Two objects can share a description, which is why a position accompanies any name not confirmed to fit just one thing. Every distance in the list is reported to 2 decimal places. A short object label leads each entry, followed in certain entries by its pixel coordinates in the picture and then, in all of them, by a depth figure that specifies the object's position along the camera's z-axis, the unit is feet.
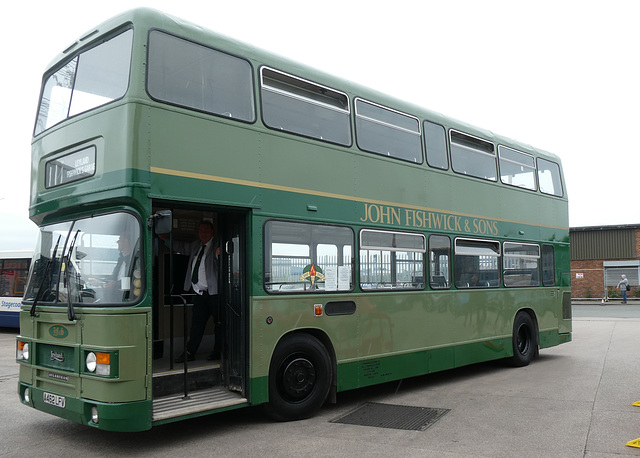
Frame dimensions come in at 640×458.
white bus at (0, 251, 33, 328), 64.49
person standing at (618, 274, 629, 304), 112.29
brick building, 120.78
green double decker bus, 19.11
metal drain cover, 22.65
